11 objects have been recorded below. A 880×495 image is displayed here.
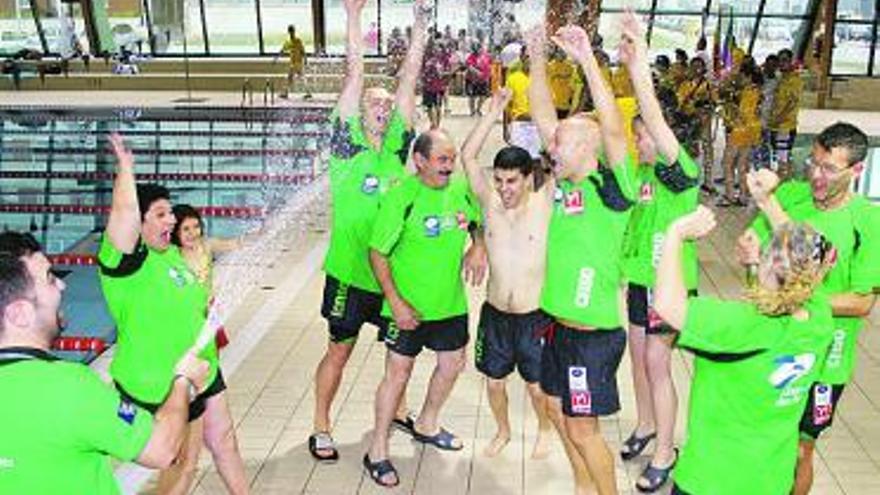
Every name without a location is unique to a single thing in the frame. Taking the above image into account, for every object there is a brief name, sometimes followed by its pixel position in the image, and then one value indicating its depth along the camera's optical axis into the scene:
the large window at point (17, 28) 24.11
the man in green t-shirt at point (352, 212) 4.18
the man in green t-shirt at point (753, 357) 2.34
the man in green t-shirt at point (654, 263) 3.88
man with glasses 3.16
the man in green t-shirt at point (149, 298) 3.00
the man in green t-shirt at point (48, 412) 1.96
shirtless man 3.85
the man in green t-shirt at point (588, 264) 3.41
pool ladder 18.17
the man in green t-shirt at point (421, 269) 3.89
